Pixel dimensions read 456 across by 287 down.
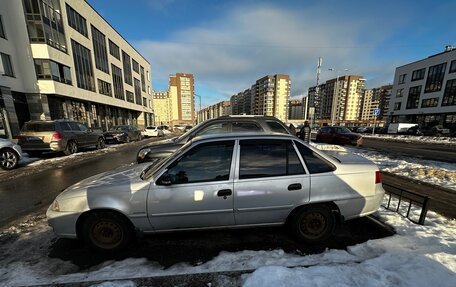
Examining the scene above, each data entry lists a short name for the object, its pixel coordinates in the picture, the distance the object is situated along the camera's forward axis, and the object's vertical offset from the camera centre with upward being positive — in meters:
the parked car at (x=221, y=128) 5.70 -0.36
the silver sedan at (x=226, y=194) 2.78 -1.10
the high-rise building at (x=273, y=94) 110.50 +11.75
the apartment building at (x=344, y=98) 93.94 +8.39
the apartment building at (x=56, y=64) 16.38 +5.08
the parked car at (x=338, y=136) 15.11 -1.61
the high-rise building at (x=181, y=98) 94.84 +7.95
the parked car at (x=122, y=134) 18.45 -1.81
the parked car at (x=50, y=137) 9.44 -1.07
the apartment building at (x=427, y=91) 37.22 +5.01
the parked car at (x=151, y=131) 27.79 -2.25
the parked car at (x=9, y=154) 7.92 -1.57
